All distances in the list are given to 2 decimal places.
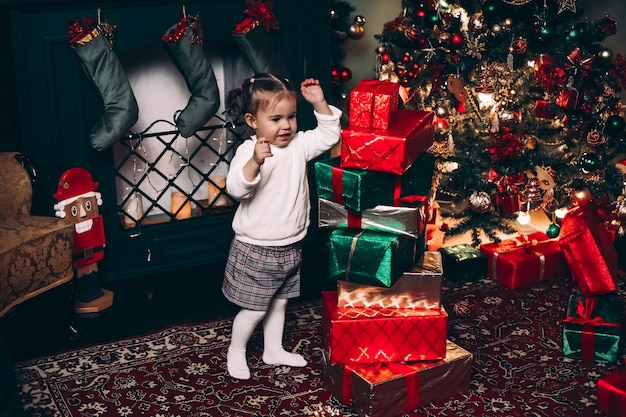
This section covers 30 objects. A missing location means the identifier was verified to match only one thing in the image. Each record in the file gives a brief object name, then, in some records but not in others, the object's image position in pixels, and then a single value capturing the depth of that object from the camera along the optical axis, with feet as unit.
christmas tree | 13.51
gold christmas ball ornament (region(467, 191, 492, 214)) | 13.87
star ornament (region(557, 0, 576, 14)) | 13.07
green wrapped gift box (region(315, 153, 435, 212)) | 9.07
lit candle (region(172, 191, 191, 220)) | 14.49
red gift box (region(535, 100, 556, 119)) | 13.54
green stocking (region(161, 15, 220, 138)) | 12.80
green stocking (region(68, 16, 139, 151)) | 12.16
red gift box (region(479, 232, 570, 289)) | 12.94
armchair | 10.83
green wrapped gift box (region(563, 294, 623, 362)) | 10.39
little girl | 9.38
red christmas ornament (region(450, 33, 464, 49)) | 13.52
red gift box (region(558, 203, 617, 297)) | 10.94
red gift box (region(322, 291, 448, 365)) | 9.39
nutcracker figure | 11.82
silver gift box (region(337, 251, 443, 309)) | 9.53
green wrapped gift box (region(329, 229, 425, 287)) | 9.16
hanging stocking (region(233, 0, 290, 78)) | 13.26
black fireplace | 12.29
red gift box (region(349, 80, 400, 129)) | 9.06
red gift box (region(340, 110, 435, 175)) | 8.89
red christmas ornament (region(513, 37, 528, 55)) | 13.50
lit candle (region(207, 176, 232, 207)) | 14.70
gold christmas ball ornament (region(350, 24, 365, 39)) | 14.90
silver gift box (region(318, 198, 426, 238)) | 9.30
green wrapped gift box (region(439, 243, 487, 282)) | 13.17
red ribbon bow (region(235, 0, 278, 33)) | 13.25
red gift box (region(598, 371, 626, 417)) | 8.98
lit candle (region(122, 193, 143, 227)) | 13.93
